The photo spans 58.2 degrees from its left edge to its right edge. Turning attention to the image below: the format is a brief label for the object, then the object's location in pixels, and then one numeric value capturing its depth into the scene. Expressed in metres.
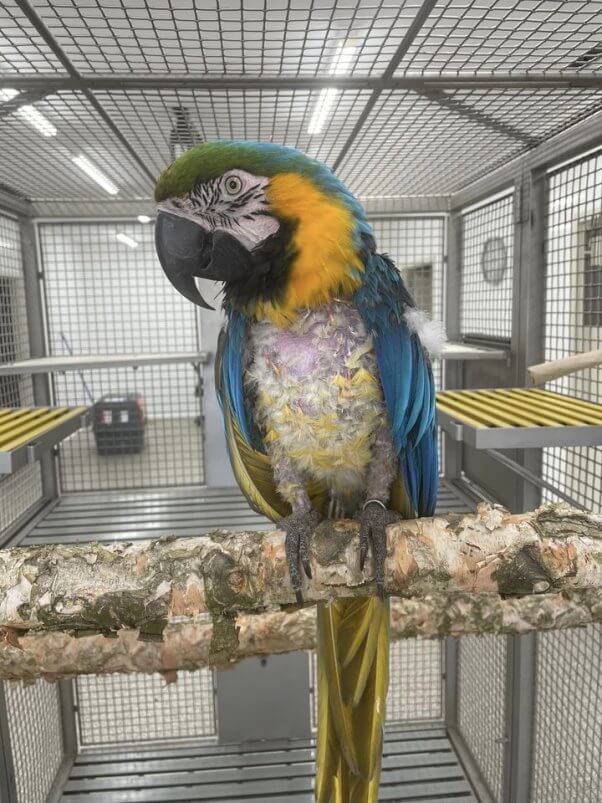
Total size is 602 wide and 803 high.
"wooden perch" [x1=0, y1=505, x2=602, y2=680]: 0.73
